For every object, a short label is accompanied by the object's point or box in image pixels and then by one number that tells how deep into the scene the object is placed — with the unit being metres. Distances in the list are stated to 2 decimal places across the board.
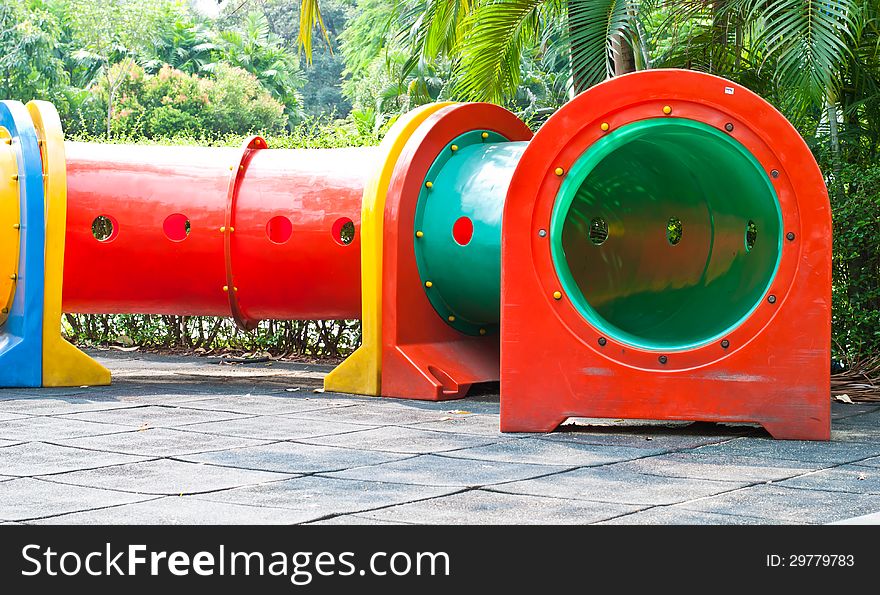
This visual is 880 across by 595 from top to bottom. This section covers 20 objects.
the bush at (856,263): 8.12
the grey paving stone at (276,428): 5.87
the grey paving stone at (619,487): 4.32
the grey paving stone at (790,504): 4.00
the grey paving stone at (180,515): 3.81
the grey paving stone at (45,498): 3.96
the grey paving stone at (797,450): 5.23
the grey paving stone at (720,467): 4.79
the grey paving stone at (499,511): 3.91
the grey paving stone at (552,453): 5.14
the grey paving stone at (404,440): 5.50
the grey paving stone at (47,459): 4.80
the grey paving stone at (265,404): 6.82
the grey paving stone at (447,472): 4.65
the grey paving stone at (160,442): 5.33
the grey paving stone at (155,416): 6.22
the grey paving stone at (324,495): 4.09
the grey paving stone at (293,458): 4.95
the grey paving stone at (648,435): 5.62
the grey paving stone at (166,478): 4.43
